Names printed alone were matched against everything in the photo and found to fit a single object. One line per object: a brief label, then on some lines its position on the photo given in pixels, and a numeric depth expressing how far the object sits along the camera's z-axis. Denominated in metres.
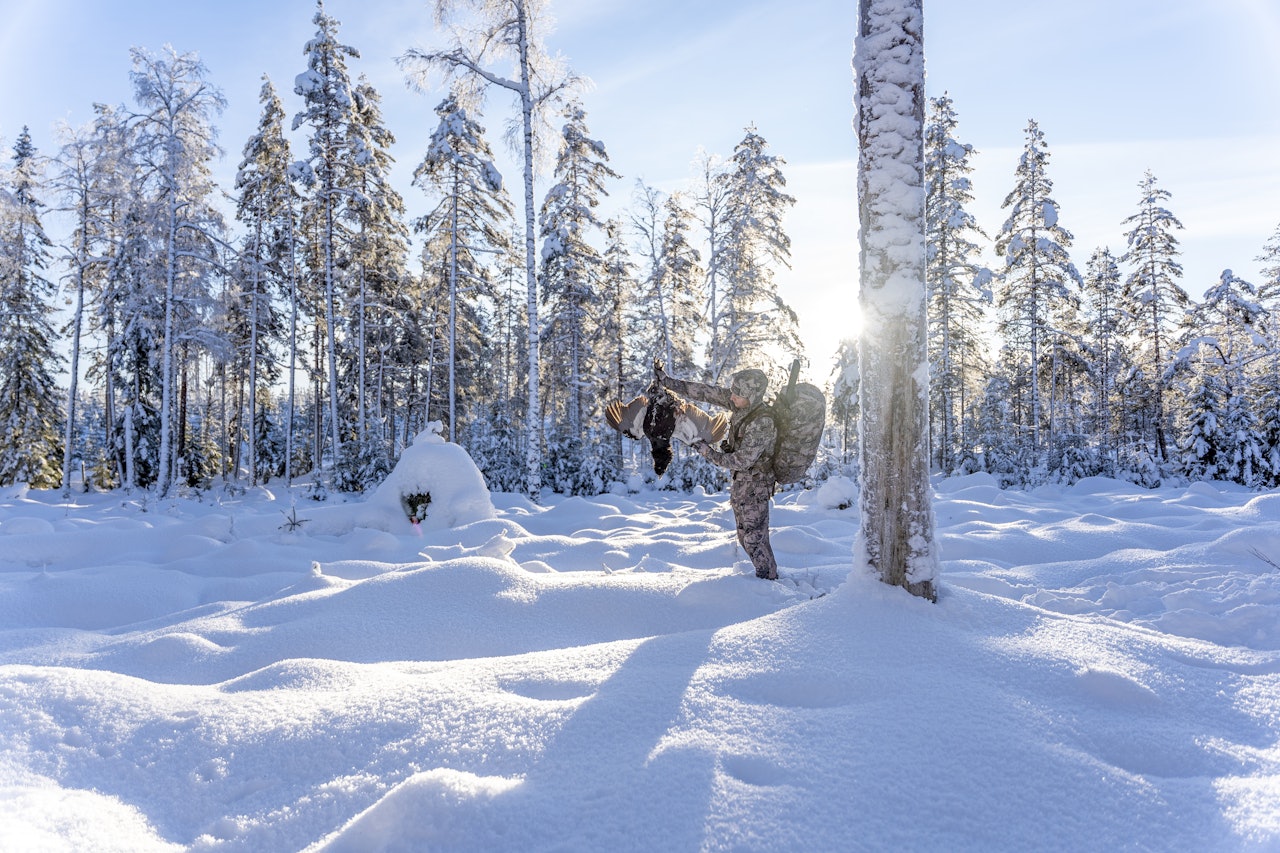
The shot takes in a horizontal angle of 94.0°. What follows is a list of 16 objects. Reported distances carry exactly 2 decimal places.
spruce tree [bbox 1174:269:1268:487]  14.24
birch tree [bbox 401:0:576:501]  11.67
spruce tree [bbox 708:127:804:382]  17.94
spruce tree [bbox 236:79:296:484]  19.45
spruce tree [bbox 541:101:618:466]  19.59
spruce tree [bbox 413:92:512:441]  17.38
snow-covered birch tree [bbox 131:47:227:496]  14.15
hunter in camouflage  3.79
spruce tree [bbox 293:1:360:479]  16.98
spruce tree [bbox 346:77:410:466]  17.81
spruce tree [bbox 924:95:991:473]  21.42
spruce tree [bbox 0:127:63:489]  20.23
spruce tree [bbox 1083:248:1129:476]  34.03
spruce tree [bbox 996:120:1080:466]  22.22
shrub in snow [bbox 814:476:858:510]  8.66
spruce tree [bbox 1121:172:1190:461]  25.28
